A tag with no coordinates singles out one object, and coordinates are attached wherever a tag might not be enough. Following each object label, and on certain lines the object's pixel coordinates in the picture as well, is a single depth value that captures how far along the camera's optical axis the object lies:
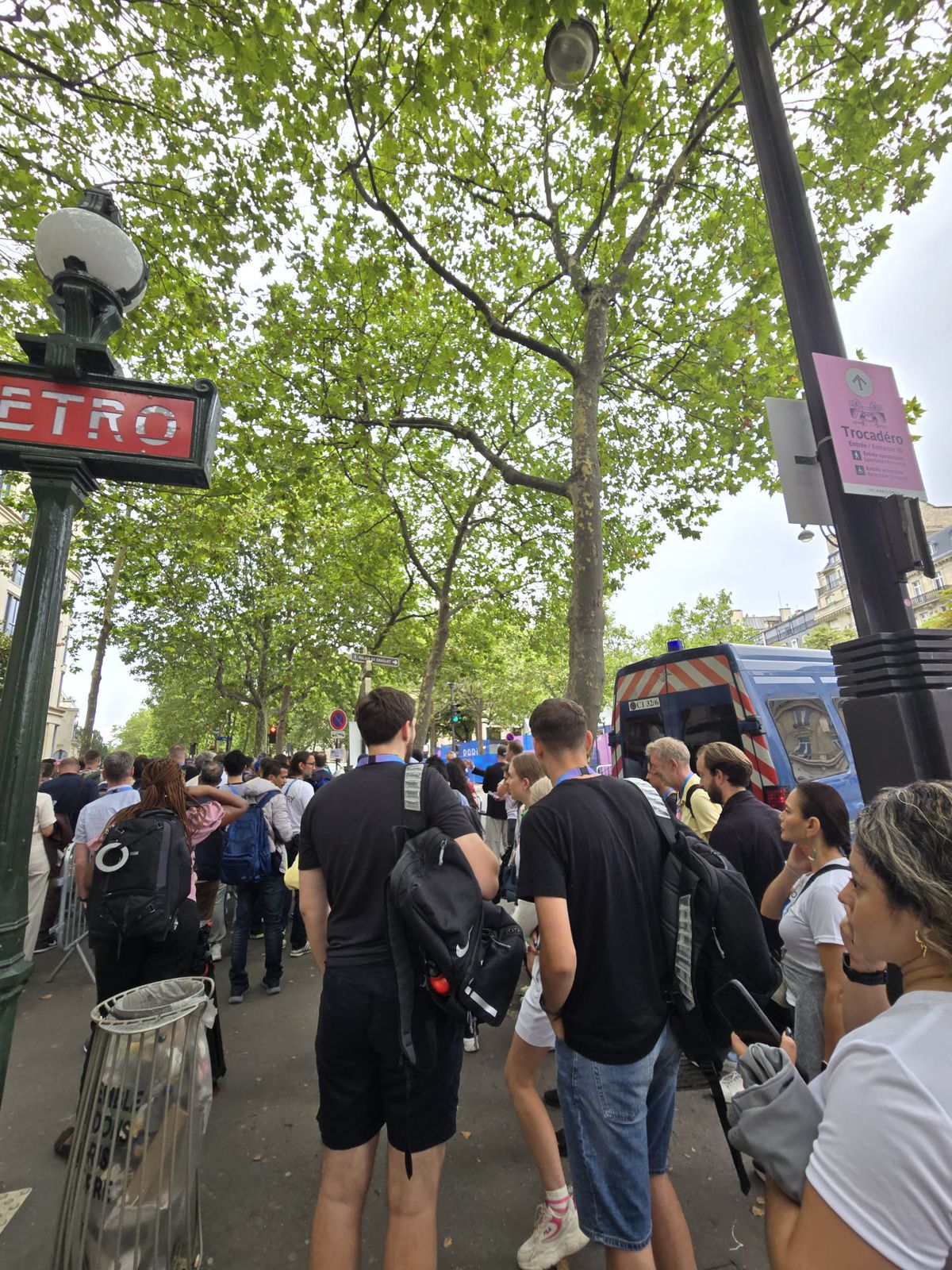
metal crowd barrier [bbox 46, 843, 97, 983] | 6.04
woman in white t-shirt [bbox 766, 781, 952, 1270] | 0.84
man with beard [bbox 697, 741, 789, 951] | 3.41
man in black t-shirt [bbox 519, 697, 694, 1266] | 1.88
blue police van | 6.29
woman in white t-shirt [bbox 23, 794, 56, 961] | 5.45
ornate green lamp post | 2.11
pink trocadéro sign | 2.36
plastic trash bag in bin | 2.06
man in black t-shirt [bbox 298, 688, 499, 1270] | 1.98
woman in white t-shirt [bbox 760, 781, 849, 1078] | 2.45
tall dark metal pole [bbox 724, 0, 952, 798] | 2.08
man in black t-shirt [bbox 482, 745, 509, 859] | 8.80
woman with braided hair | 3.18
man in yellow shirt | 4.21
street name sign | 10.65
